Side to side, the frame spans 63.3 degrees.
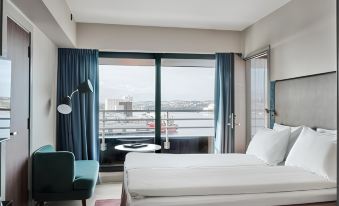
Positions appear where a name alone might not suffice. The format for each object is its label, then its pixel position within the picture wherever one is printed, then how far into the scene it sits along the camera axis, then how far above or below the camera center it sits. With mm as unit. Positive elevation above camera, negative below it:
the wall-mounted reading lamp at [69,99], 3943 +75
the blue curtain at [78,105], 4363 -6
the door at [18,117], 2604 -126
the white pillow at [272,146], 2973 -459
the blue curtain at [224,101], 4723 +66
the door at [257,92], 4008 +196
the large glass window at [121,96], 4824 +155
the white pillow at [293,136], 3020 -345
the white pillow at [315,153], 2320 -438
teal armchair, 3084 -812
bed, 2070 -631
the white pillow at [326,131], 2596 -253
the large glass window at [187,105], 4957 -4
